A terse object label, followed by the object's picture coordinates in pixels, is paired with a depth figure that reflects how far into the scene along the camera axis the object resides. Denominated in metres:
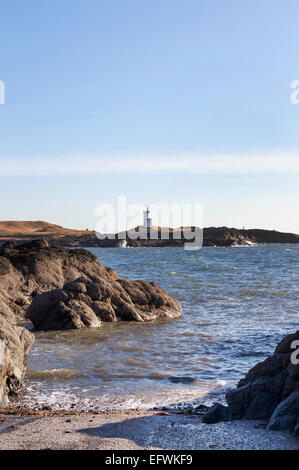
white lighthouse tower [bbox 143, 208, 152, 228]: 122.38
